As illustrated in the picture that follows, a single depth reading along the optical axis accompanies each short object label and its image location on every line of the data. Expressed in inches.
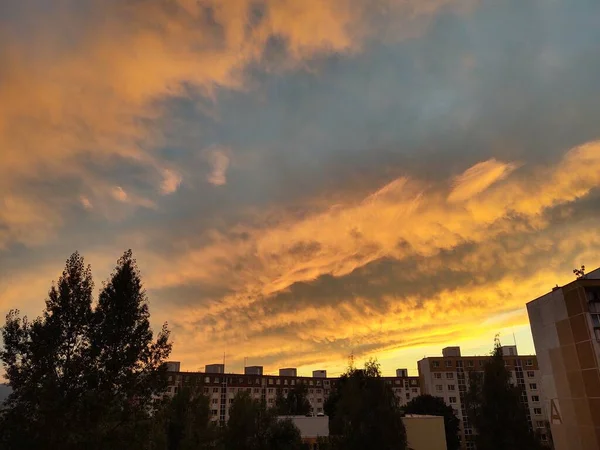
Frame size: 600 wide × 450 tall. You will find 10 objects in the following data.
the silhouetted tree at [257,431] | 1754.4
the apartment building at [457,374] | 4571.6
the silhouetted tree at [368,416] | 1282.0
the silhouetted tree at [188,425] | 1492.4
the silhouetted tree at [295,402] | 3618.6
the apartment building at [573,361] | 1523.1
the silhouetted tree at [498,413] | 1408.7
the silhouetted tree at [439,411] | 3235.7
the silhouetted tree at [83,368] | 702.5
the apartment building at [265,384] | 4955.7
